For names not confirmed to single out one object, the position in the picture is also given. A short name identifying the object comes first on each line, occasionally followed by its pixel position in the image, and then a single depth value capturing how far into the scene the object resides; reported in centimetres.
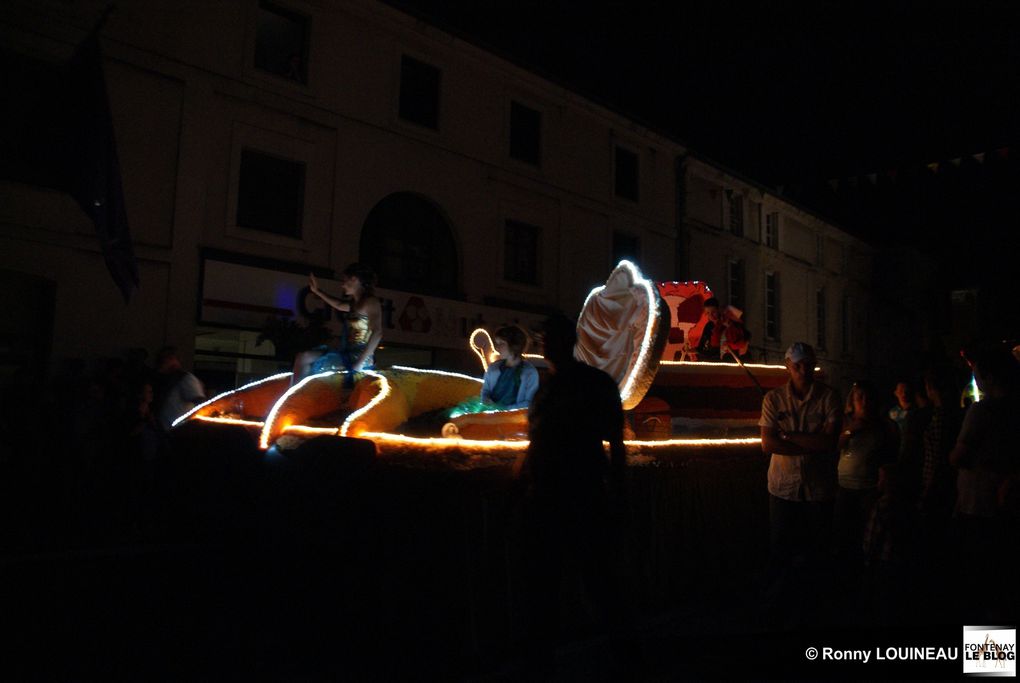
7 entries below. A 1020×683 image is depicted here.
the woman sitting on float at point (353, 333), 590
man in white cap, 471
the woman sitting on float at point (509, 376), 573
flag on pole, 788
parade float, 408
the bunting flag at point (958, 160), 1409
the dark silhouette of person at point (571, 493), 371
